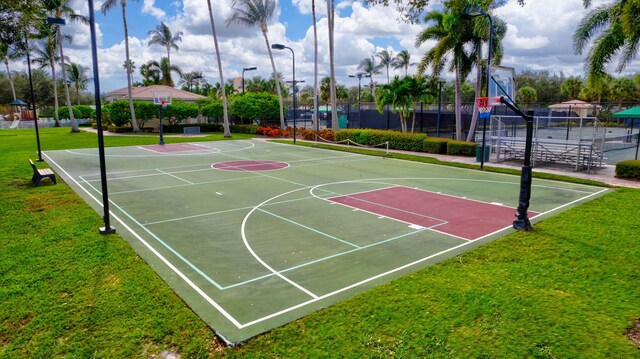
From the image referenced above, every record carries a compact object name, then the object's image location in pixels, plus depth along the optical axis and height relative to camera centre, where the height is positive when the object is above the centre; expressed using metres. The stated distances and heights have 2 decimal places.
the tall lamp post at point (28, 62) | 15.43 +2.32
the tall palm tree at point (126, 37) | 41.97 +8.05
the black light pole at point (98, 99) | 9.32 +0.41
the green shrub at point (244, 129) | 44.89 -1.12
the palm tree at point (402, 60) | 69.56 +9.58
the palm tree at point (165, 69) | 68.03 +7.62
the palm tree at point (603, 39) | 13.12 +2.74
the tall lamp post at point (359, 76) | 52.98 +5.27
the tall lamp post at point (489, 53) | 11.70 +2.93
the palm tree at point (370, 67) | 78.25 +9.24
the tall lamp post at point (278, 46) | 31.12 +5.15
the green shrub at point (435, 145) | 27.08 -1.66
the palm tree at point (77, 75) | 67.69 +7.46
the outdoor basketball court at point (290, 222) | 7.51 -2.78
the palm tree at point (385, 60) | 77.62 +10.43
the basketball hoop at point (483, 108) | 17.38 +0.46
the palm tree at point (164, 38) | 57.72 +10.65
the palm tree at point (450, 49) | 27.61 +4.49
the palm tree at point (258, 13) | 42.19 +10.19
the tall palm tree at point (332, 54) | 36.62 +5.64
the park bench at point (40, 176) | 16.62 -2.24
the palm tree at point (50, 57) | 50.16 +7.98
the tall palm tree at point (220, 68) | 40.31 +4.83
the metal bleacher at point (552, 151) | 20.48 -1.64
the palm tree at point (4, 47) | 15.01 +2.50
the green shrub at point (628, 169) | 17.91 -2.06
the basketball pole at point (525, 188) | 10.15 -1.64
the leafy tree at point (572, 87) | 65.94 +4.87
